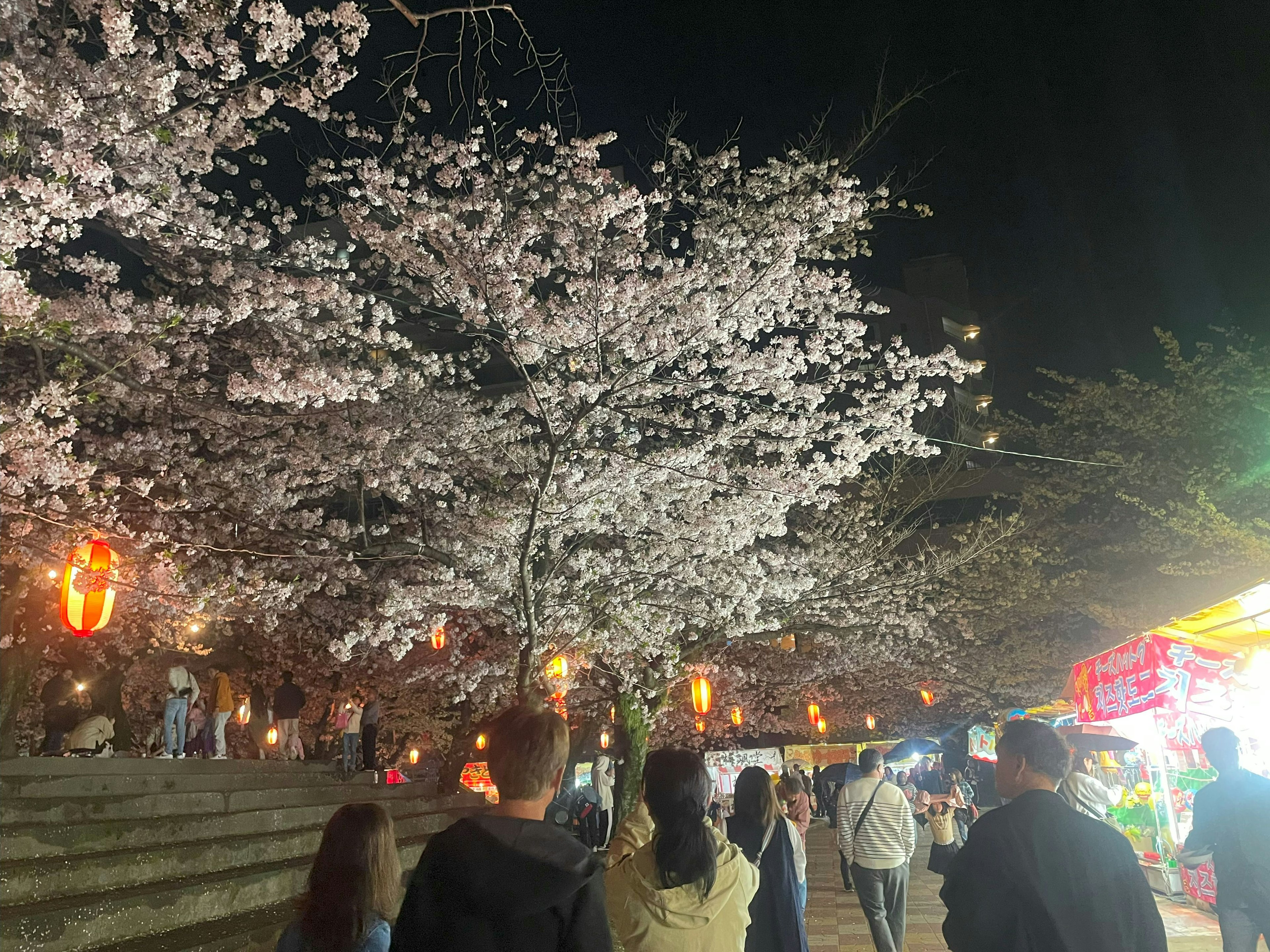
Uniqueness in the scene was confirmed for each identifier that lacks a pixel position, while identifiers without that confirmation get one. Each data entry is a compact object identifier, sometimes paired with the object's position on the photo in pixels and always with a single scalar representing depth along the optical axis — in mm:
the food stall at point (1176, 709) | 7266
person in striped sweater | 6152
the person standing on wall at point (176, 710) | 11781
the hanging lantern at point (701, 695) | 14555
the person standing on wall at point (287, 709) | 13523
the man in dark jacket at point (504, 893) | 1954
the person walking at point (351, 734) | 13320
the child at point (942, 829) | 8711
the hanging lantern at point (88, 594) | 8133
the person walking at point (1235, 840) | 4516
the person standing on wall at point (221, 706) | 13852
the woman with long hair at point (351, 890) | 2395
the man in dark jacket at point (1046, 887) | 2543
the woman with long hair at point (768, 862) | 4020
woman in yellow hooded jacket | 2854
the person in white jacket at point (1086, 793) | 5691
